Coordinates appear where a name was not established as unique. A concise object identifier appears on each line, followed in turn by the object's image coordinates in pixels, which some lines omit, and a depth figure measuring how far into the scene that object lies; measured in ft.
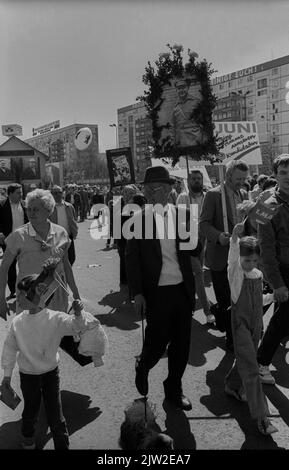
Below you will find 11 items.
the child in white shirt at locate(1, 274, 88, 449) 10.18
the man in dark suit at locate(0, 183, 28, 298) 25.86
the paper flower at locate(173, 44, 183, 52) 20.55
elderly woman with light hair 12.62
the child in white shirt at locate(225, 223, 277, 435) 11.66
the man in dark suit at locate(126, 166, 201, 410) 12.35
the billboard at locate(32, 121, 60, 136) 506.07
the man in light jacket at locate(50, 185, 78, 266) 23.16
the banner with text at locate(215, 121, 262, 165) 20.90
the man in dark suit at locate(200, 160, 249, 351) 16.31
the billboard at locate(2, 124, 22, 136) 292.40
